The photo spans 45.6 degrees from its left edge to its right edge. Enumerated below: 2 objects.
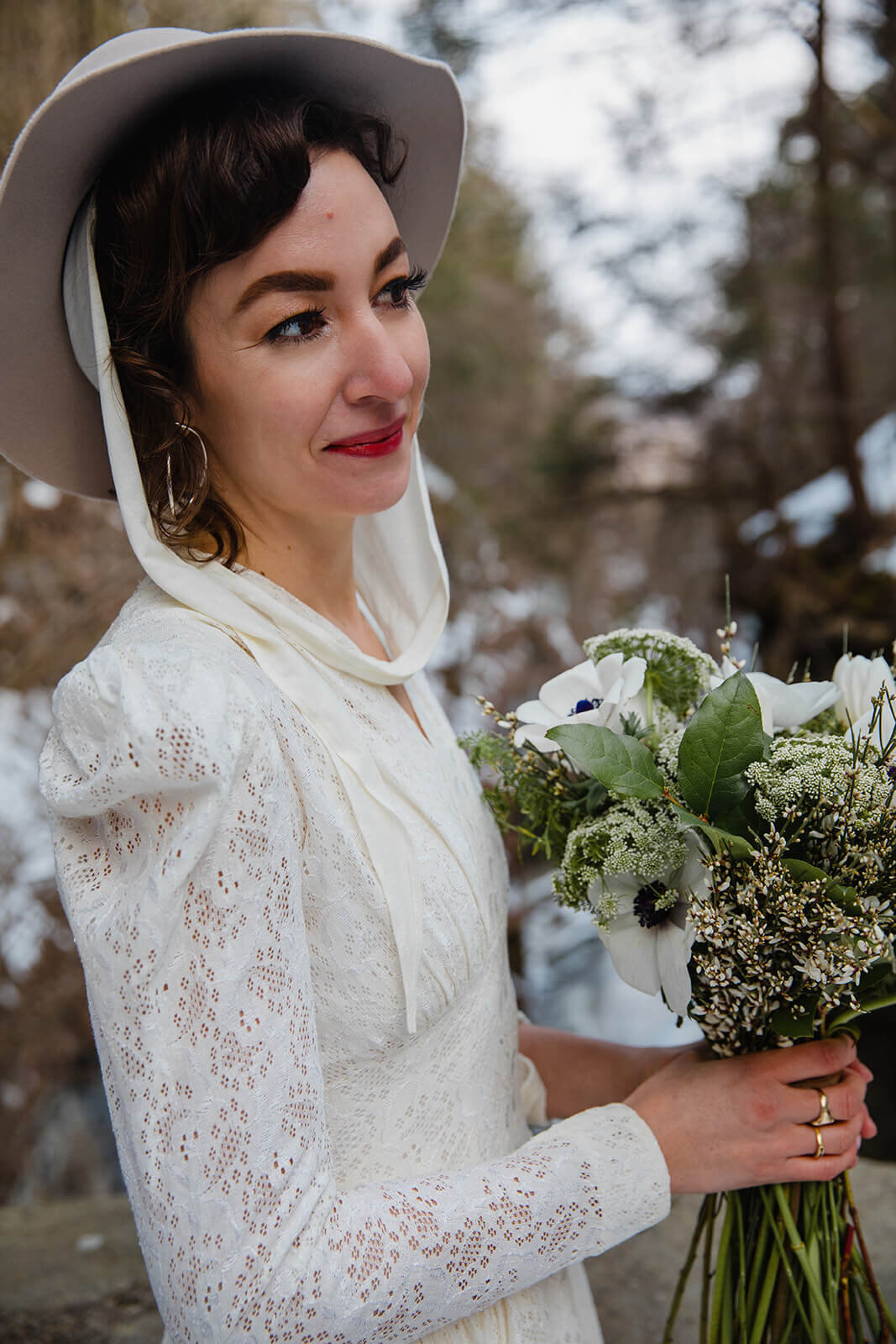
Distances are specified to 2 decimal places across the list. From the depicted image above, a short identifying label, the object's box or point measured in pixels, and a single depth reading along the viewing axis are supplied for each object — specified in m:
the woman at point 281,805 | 0.83
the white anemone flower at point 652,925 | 1.05
